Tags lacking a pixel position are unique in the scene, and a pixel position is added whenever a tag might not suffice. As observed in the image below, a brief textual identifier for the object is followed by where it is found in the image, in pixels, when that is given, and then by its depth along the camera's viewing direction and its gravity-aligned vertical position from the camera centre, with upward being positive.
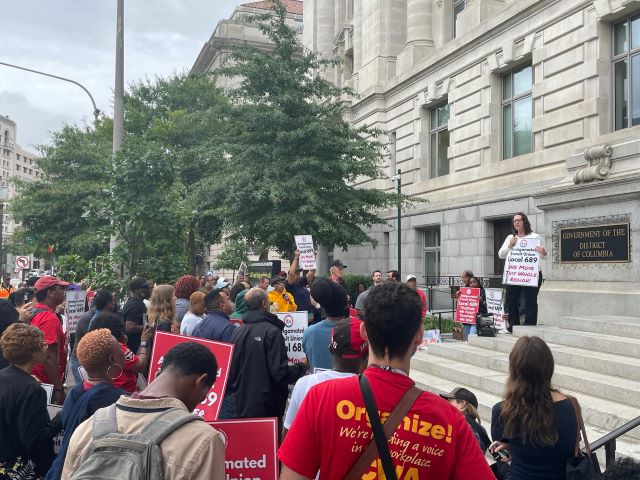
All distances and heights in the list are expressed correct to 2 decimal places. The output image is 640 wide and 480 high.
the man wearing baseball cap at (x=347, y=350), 3.49 -0.49
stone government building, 11.09 +4.80
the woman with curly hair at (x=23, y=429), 4.02 -1.09
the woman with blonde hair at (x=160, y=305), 7.18 -0.49
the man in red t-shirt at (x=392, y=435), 2.24 -0.61
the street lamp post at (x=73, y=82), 18.59 +5.74
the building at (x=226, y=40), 60.53 +22.70
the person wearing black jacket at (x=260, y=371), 5.48 -0.96
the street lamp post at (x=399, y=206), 23.80 +2.19
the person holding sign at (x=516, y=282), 10.62 -0.26
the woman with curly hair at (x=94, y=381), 3.65 -0.74
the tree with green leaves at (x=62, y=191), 36.22 +4.14
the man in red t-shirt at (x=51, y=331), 6.08 -0.73
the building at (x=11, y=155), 158.75 +28.36
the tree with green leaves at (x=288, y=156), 22.30 +3.95
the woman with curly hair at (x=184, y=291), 7.96 -0.37
